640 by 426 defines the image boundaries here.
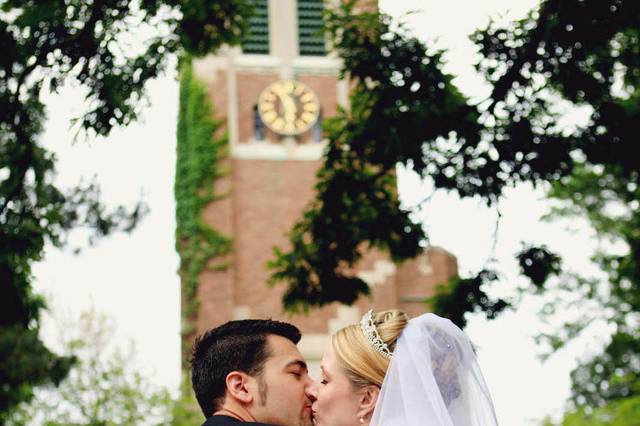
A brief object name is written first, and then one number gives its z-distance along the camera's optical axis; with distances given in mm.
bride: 4496
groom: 4414
